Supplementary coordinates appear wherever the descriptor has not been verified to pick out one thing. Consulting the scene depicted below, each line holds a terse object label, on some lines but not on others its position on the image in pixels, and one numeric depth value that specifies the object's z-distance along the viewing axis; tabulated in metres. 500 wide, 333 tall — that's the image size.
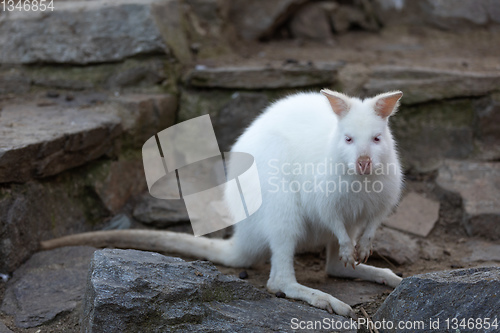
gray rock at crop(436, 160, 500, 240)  3.60
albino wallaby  2.59
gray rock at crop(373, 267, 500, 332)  2.06
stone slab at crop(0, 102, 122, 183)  3.11
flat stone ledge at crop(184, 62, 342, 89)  4.34
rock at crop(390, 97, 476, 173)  4.27
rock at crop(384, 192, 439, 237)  3.73
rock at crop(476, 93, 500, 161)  4.18
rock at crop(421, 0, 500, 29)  5.12
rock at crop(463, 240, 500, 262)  3.32
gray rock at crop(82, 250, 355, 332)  2.19
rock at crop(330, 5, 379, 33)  5.47
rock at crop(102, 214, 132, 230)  3.74
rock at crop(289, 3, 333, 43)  5.41
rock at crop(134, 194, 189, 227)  3.75
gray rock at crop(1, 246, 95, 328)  2.70
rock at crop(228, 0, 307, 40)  5.22
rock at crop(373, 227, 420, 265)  3.38
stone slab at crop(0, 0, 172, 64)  4.34
